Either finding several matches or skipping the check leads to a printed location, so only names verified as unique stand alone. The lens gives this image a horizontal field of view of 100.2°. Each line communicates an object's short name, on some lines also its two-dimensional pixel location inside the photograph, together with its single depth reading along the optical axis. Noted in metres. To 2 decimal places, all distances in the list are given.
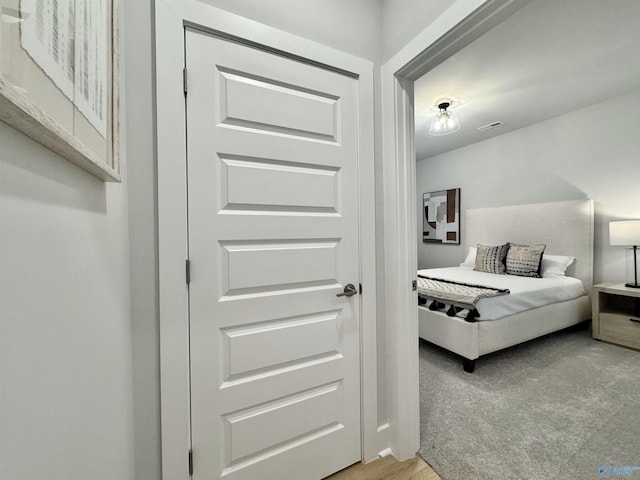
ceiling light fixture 3.03
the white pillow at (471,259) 4.18
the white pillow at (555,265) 3.33
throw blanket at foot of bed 2.30
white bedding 2.36
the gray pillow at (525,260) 3.38
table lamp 2.69
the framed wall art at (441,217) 4.82
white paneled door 1.09
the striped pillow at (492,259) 3.65
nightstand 2.71
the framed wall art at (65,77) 0.32
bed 2.31
